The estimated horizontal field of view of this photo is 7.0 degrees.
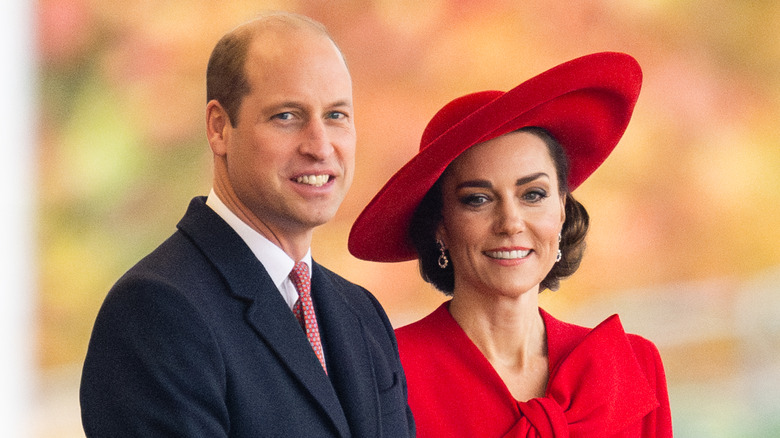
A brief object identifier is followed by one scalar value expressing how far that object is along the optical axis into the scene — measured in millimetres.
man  6580
